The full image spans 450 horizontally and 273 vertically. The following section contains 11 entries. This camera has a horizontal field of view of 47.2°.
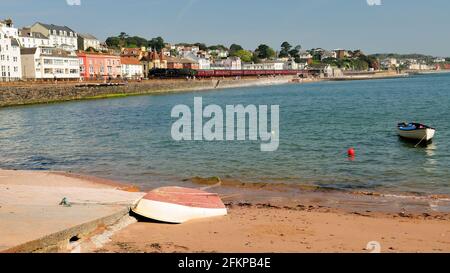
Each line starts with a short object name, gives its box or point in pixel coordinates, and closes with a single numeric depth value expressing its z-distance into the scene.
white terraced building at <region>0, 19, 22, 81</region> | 89.01
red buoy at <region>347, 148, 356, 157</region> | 24.47
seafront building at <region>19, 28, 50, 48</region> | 120.14
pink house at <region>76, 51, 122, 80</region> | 113.44
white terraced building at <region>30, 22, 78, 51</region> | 130.75
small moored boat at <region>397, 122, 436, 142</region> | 28.11
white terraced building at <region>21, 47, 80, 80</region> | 97.12
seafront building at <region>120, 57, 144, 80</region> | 134.74
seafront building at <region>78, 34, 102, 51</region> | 154.62
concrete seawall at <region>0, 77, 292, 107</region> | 69.80
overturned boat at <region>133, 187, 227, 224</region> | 12.20
